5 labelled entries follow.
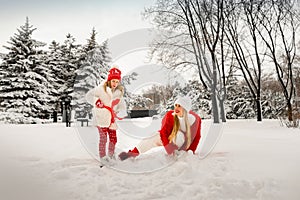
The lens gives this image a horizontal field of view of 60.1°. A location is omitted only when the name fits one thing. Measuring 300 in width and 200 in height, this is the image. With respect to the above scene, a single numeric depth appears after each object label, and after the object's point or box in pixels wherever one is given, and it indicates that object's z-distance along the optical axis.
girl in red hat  3.14
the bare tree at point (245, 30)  10.59
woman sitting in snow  3.36
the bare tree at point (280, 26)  10.01
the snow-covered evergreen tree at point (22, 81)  15.18
